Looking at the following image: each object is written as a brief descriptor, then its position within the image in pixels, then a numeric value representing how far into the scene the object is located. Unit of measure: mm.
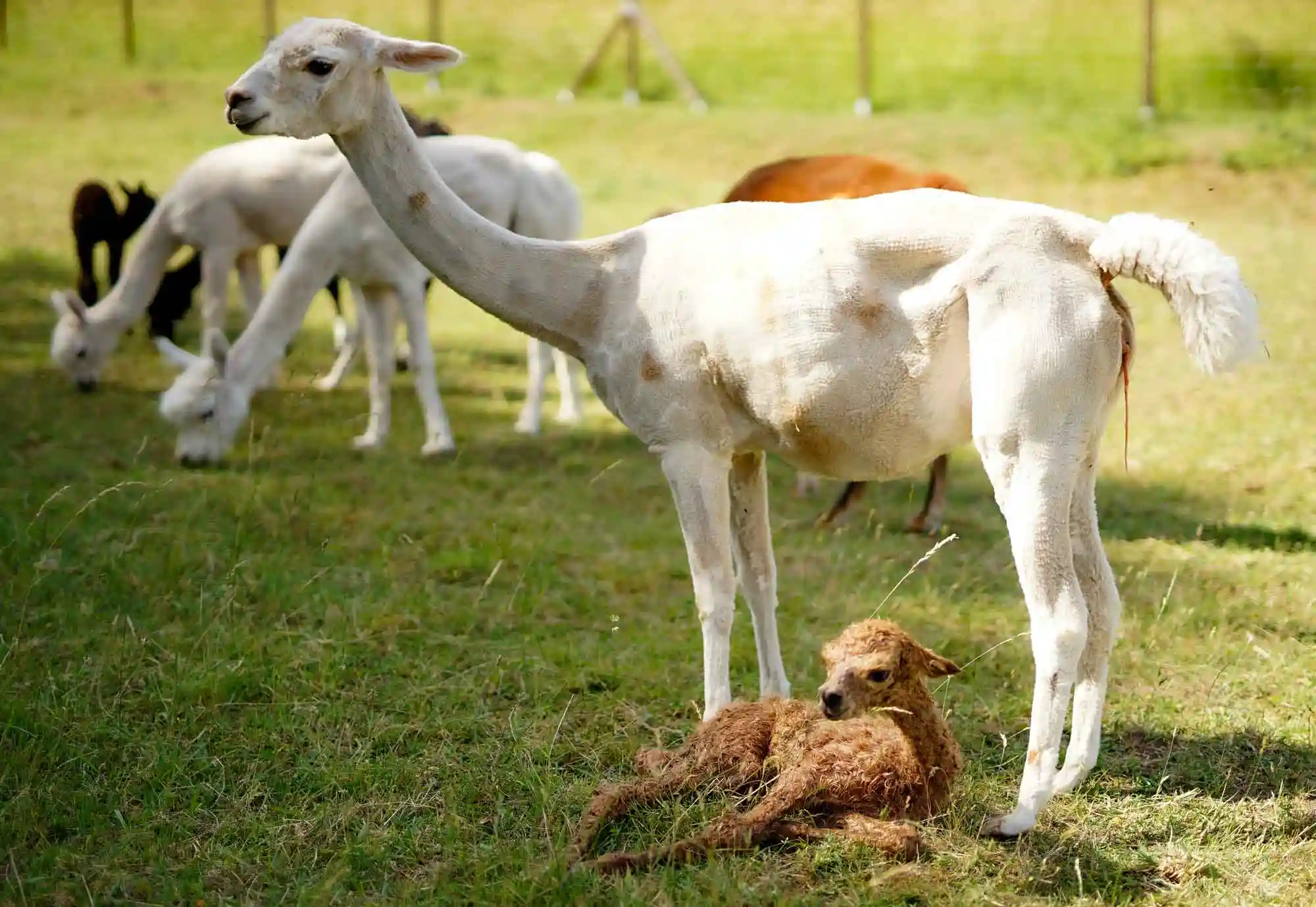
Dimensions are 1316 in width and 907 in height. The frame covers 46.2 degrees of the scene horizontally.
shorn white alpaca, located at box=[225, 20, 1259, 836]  3682
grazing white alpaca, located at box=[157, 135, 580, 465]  7742
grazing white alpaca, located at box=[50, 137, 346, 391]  9195
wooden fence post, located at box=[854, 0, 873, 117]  18203
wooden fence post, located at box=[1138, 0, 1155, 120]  16703
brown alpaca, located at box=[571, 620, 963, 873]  3588
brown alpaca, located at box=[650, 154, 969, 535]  6828
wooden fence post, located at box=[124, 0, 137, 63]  21547
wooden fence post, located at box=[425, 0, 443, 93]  20672
